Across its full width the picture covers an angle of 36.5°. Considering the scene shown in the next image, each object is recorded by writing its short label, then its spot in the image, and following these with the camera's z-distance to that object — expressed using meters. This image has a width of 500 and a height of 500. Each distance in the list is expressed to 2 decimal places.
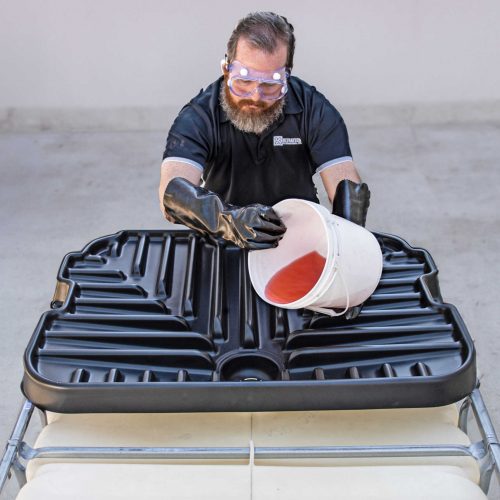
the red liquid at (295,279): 1.48
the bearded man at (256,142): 1.65
